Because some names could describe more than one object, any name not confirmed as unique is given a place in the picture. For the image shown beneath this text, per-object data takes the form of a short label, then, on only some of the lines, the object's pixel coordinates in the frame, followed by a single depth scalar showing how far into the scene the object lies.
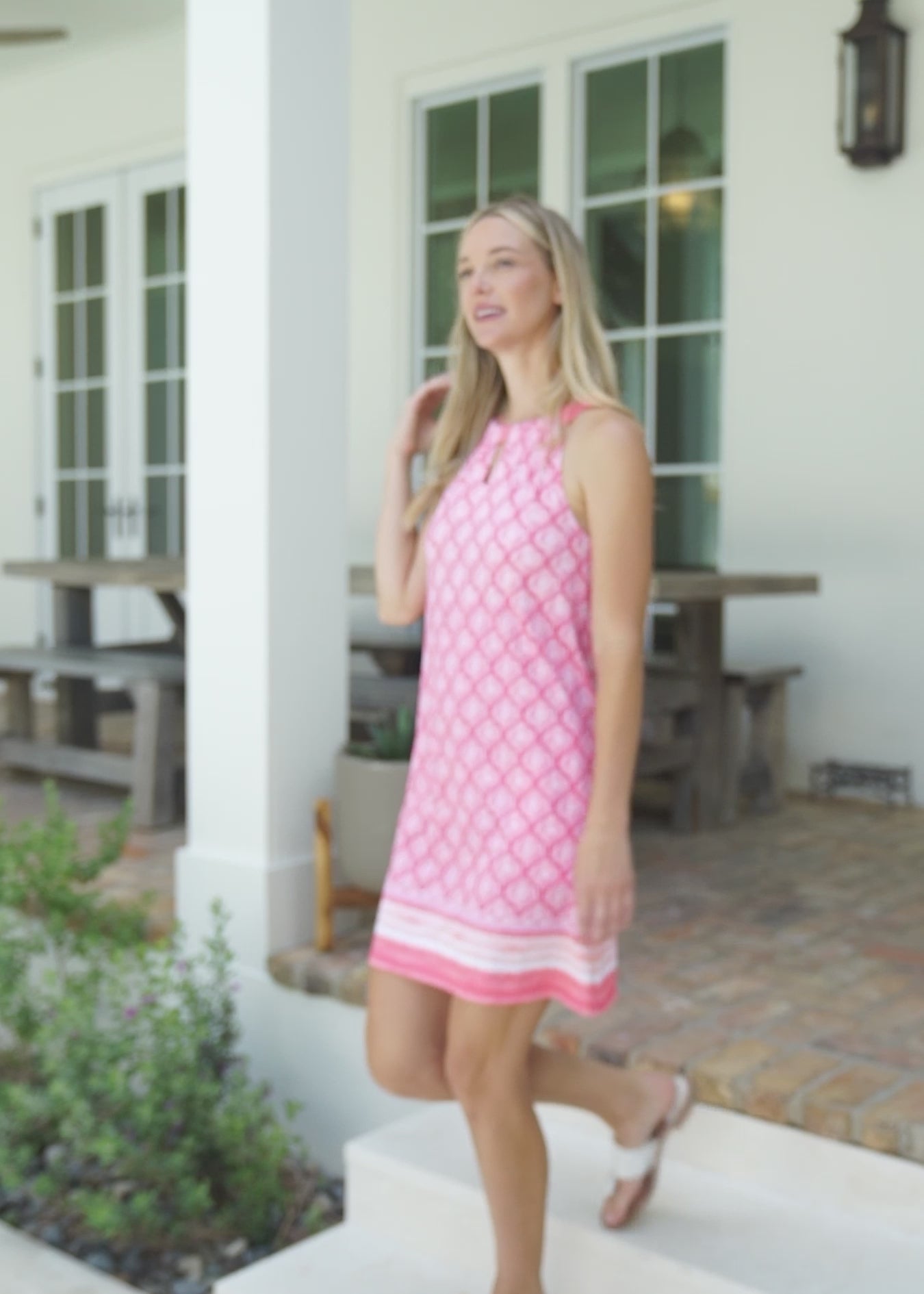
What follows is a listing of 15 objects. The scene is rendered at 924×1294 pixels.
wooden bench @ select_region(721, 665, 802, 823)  4.63
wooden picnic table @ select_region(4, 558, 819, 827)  3.97
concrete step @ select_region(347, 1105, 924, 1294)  2.19
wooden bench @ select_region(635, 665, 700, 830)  4.33
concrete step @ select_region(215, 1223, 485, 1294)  2.38
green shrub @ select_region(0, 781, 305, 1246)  2.81
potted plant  3.16
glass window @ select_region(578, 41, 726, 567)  5.36
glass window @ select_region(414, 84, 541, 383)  5.96
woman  1.83
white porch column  3.18
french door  7.49
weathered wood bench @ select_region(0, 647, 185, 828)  4.61
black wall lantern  4.66
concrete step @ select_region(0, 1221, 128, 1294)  2.62
